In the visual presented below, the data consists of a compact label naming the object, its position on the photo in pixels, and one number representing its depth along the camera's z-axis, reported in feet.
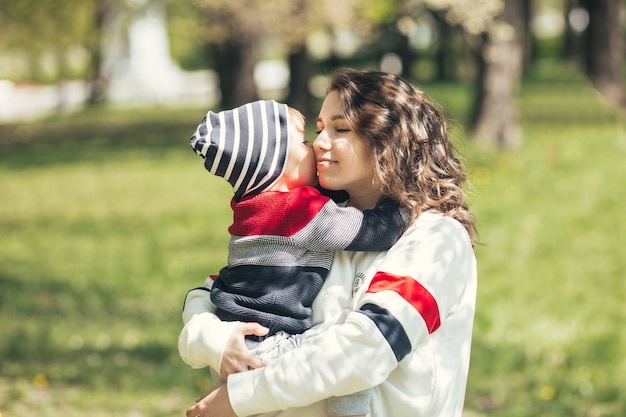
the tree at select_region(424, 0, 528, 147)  45.80
